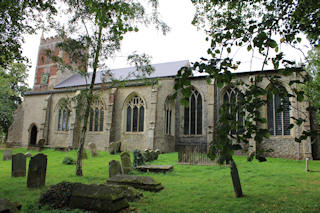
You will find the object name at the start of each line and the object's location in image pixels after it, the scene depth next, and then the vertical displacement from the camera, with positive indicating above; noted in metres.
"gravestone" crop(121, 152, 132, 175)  10.34 -1.23
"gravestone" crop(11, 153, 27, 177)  9.47 -1.36
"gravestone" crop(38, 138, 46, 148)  22.15 -0.99
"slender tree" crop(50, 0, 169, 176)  10.62 +4.28
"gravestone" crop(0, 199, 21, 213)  3.84 -1.26
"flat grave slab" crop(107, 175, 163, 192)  7.36 -1.49
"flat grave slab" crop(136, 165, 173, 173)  10.90 -1.51
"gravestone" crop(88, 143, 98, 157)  16.77 -1.14
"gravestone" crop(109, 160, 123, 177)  9.07 -1.31
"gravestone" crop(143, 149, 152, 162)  14.22 -1.24
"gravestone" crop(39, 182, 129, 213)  5.04 -1.45
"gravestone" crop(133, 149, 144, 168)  12.22 -1.22
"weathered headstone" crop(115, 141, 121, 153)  19.62 -0.98
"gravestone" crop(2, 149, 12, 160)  14.85 -1.49
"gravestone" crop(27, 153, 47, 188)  7.65 -1.30
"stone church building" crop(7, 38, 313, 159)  18.91 +1.53
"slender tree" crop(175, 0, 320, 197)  2.80 +0.66
